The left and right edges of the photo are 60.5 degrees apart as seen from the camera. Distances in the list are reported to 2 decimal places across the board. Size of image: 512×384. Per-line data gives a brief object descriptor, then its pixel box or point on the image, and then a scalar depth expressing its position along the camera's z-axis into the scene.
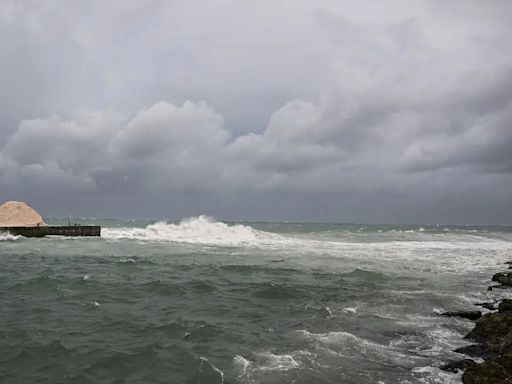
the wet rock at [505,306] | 14.68
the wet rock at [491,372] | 8.08
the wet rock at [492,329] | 11.66
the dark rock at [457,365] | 9.80
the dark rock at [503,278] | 22.14
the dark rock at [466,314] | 15.07
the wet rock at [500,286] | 21.35
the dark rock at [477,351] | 10.77
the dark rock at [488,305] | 16.29
